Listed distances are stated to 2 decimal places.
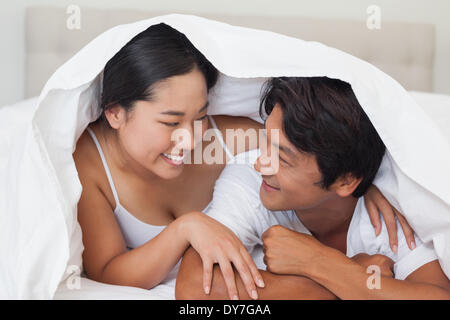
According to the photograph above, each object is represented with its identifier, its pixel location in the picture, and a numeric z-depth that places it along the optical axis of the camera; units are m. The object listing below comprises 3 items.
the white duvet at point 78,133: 0.90
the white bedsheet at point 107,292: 0.90
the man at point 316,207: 0.92
